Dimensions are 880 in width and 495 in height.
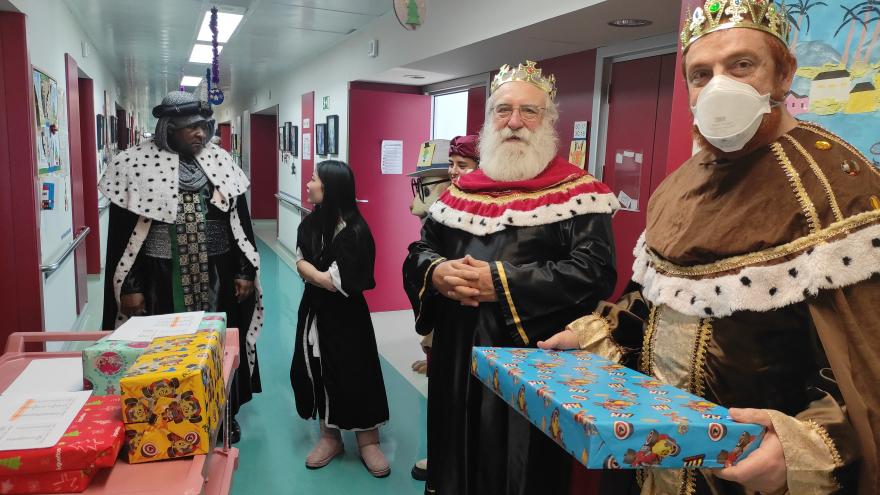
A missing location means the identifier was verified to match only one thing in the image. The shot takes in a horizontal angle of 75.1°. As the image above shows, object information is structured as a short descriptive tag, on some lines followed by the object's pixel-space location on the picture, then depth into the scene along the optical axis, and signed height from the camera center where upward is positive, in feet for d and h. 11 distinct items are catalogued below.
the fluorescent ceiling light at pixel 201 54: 22.76 +4.38
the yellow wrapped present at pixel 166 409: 3.22 -1.42
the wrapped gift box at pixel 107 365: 3.75 -1.37
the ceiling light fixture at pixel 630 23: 8.94 +2.39
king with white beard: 5.25 -0.96
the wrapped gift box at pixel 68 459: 2.86 -1.55
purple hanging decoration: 16.53 +2.60
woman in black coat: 8.54 -2.54
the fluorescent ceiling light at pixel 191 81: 33.67 +4.65
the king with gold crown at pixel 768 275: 2.78 -0.51
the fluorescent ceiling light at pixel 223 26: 16.84 +4.16
